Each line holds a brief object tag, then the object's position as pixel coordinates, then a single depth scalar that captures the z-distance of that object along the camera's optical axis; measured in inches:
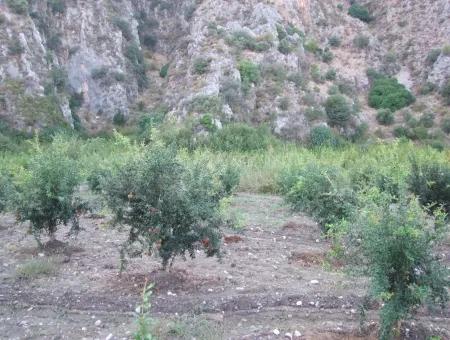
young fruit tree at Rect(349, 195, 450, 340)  198.2
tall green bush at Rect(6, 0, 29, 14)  1393.6
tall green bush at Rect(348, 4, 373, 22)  1797.5
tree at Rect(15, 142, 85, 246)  327.6
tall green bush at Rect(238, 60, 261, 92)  1395.2
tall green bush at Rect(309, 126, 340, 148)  1332.2
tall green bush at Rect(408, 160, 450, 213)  419.8
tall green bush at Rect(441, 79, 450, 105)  1477.6
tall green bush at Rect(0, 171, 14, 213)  335.3
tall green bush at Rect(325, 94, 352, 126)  1423.5
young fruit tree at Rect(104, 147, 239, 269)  255.8
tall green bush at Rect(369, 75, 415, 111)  1510.8
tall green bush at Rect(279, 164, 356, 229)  370.9
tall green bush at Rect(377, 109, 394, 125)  1465.3
